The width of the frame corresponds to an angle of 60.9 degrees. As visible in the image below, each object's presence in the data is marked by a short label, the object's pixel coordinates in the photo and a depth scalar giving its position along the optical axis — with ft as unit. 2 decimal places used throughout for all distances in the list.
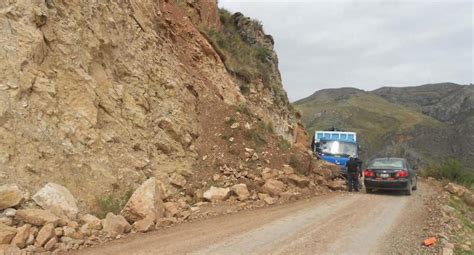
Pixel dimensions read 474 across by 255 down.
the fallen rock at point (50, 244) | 22.18
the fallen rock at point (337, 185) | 56.98
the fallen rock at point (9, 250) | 20.52
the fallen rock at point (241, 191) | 41.04
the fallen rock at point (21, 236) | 21.63
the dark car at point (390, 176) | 53.26
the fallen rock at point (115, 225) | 26.43
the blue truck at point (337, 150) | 64.48
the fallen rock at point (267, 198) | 41.95
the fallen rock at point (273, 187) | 44.24
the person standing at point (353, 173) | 57.93
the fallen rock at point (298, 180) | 49.62
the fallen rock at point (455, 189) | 61.26
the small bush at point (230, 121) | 52.85
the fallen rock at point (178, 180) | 40.57
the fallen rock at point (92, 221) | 26.40
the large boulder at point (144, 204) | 29.63
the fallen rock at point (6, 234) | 21.37
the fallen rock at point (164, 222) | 29.62
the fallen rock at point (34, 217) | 23.65
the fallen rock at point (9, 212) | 23.68
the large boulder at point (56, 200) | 26.05
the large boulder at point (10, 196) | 24.12
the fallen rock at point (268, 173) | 47.35
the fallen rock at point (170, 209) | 32.60
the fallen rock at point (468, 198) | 56.16
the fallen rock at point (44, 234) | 22.36
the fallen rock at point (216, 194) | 39.60
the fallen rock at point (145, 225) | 28.07
